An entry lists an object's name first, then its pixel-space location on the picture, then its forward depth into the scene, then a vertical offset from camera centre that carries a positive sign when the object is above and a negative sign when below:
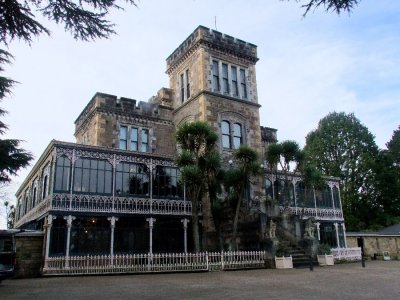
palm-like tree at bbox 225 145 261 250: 20.22 +3.93
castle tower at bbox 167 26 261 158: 25.34 +10.86
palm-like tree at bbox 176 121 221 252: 19.78 +4.61
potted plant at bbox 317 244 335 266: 21.00 -0.60
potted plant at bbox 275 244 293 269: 18.91 -0.65
